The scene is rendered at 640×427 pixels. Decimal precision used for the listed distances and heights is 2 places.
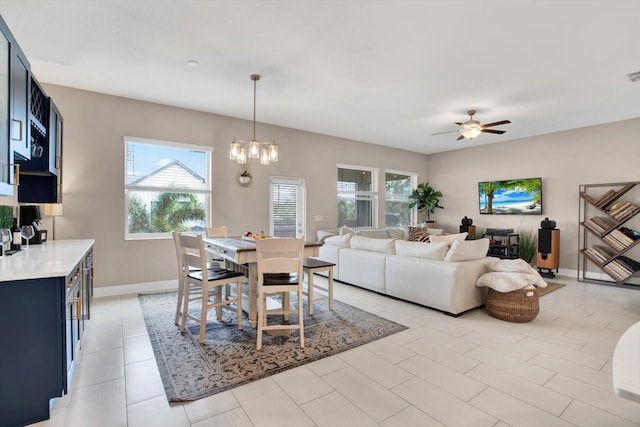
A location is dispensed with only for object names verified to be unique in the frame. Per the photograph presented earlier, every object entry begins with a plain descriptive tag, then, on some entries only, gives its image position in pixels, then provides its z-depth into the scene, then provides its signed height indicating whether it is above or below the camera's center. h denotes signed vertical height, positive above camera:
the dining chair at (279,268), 2.75 -0.50
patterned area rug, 2.29 -1.22
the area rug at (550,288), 4.84 -1.21
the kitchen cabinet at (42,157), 2.86 +0.55
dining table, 2.95 -0.42
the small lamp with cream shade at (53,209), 3.77 +0.04
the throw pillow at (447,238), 3.99 -0.31
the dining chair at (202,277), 2.92 -0.65
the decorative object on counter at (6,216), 2.97 -0.04
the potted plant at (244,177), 5.40 +0.63
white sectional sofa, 3.65 -0.72
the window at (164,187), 4.66 +0.40
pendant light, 3.56 +0.72
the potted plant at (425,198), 8.09 +0.43
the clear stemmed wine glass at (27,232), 2.79 -0.18
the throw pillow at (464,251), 3.76 -0.45
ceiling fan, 4.82 +1.34
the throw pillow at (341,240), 5.23 -0.46
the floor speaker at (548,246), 5.83 -0.60
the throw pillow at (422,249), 3.85 -0.46
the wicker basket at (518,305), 3.43 -1.01
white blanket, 3.41 -0.71
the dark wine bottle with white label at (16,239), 2.73 -0.24
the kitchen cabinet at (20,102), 2.12 +0.80
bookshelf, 5.09 -0.26
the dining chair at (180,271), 3.18 -0.61
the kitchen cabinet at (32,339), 1.73 -0.74
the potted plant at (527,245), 6.48 -0.64
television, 6.47 +0.39
